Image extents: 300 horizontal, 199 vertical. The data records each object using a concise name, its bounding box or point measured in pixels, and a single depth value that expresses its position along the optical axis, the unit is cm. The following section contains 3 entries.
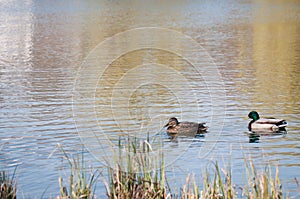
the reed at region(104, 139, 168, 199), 1337
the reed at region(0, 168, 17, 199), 1334
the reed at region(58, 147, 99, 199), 1269
